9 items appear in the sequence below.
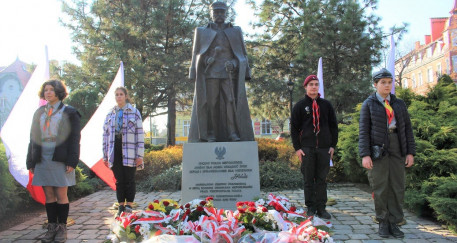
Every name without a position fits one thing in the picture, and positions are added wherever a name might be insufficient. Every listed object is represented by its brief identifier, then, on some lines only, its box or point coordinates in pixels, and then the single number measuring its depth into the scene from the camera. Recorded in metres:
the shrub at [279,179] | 7.92
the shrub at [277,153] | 10.64
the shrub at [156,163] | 9.69
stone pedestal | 4.46
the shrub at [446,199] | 4.06
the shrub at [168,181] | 8.16
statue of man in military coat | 4.97
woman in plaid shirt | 4.74
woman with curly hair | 4.02
